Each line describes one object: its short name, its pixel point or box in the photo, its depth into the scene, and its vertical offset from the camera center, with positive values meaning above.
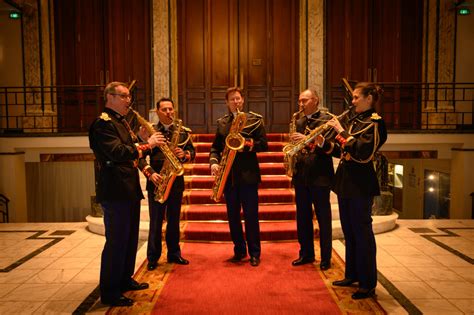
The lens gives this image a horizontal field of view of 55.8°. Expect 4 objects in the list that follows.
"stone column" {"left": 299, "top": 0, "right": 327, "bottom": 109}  8.45 +1.70
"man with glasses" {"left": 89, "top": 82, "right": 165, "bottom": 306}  3.17 -0.33
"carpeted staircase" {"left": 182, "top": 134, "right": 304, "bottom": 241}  5.23 -0.94
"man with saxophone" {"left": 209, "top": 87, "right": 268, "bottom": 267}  4.16 -0.39
